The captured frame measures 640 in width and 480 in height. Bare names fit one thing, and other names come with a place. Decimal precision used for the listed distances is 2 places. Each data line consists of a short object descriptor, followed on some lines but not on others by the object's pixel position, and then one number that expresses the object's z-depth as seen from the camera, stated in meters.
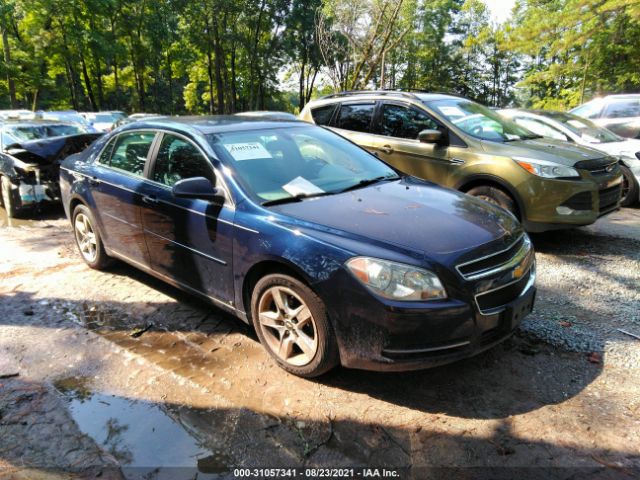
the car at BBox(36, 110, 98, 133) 10.12
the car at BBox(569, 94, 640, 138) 8.95
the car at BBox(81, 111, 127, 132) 20.67
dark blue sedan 2.69
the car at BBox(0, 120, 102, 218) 7.63
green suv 5.33
